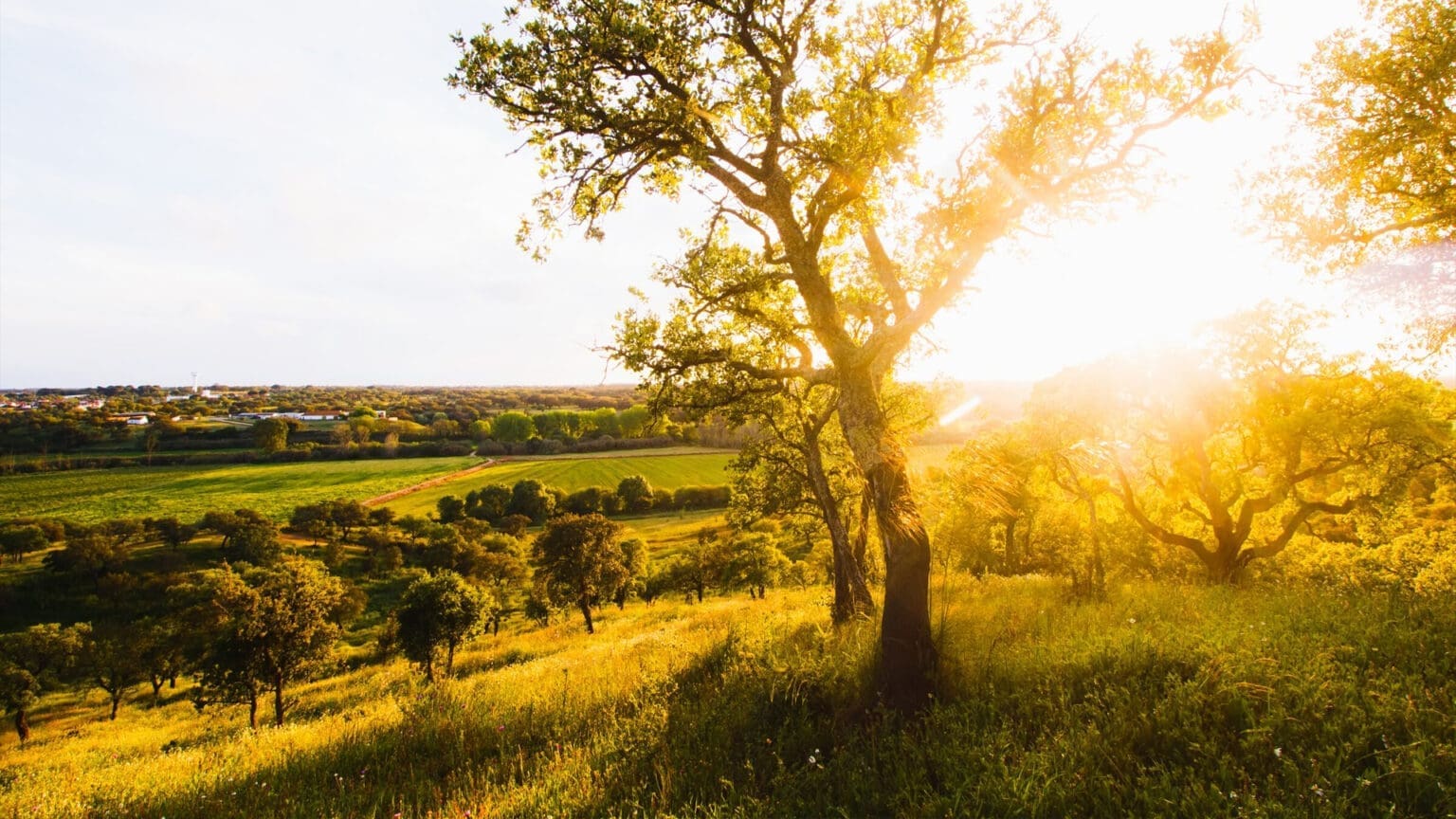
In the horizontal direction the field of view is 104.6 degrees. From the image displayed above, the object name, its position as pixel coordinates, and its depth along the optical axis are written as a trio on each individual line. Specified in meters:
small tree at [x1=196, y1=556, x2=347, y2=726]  28.95
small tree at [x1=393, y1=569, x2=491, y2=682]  34.72
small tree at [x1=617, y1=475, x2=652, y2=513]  107.81
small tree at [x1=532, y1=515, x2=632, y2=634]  43.41
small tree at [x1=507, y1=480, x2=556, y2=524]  103.56
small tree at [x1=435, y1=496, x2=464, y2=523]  100.62
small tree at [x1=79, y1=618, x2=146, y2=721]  41.94
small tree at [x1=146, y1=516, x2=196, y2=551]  82.75
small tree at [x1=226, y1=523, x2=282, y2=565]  74.81
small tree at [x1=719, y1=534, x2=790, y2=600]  55.28
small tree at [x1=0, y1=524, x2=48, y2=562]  74.19
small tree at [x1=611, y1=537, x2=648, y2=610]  58.81
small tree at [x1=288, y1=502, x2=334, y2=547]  87.00
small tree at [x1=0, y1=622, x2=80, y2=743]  37.44
